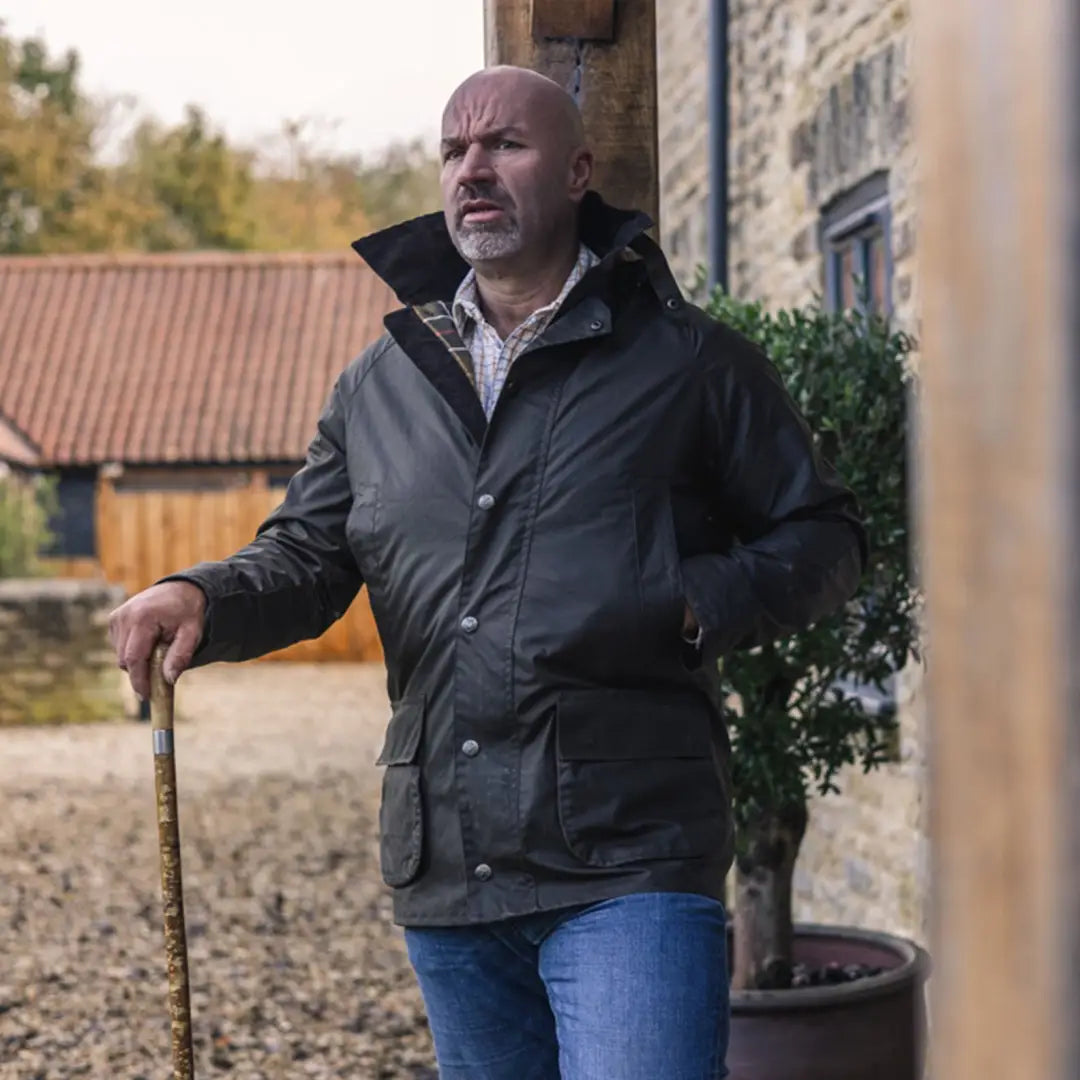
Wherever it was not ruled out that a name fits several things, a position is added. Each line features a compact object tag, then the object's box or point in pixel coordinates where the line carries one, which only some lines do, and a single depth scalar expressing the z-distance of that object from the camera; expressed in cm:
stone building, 584
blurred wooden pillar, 97
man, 255
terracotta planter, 409
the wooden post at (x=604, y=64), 346
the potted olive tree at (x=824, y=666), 439
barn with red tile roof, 2256
